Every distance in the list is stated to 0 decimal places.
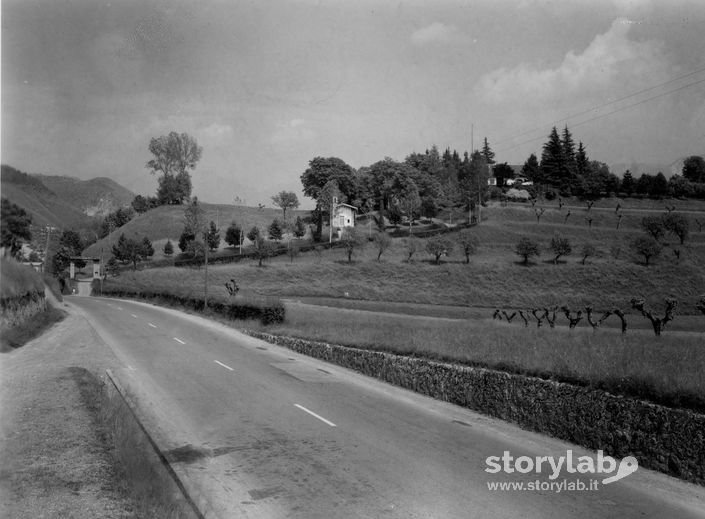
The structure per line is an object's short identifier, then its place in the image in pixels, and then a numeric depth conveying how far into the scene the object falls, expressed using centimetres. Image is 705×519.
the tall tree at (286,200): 13738
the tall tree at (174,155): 10400
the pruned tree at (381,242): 9719
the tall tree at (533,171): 13838
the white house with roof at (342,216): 12712
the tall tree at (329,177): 14038
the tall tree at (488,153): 18400
